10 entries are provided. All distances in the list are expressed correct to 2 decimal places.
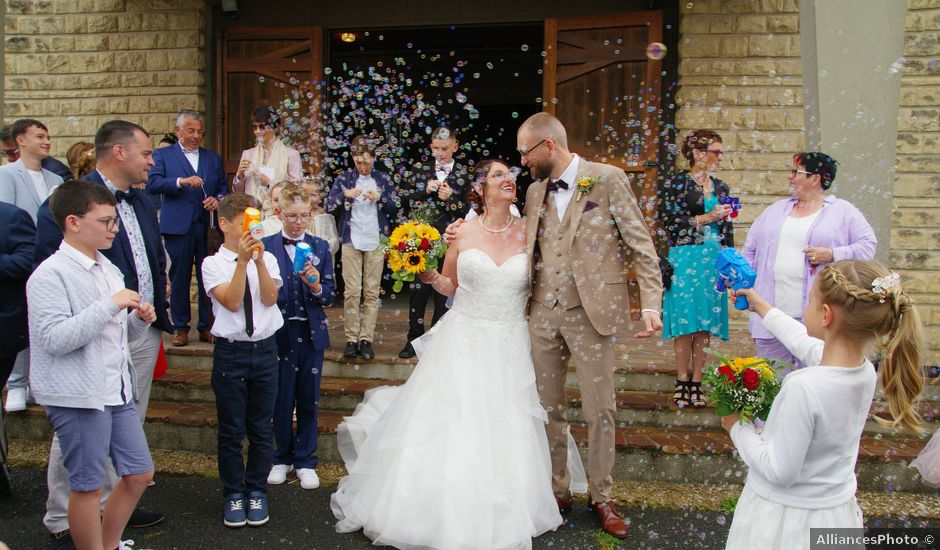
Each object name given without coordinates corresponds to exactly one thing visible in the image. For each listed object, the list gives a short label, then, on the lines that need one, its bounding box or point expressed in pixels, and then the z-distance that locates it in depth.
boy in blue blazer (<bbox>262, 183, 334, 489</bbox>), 4.73
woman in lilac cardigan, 4.79
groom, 4.16
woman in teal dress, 5.43
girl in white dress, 2.53
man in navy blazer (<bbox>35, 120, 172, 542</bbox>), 4.05
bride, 3.95
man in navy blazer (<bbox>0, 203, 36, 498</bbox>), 4.26
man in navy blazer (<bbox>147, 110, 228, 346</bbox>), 6.39
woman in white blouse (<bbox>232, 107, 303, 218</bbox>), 6.68
